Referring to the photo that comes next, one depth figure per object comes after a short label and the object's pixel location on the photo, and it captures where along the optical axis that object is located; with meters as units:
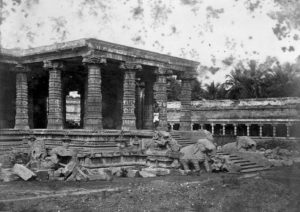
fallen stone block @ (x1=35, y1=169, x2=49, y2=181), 16.66
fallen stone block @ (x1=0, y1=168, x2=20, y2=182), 16.08
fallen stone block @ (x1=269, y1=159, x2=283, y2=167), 23.21
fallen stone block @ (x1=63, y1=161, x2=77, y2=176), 16.98
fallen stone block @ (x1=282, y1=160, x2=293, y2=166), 23.73
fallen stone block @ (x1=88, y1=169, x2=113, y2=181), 17.06
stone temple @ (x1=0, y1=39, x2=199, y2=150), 22.23
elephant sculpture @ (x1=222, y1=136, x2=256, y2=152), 24.34
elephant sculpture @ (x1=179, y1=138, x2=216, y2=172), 19.42
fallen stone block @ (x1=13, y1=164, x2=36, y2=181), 16.11
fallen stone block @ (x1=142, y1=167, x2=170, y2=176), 19.05
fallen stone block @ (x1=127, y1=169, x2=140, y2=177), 18.67
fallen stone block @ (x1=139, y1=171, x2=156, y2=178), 18.53
